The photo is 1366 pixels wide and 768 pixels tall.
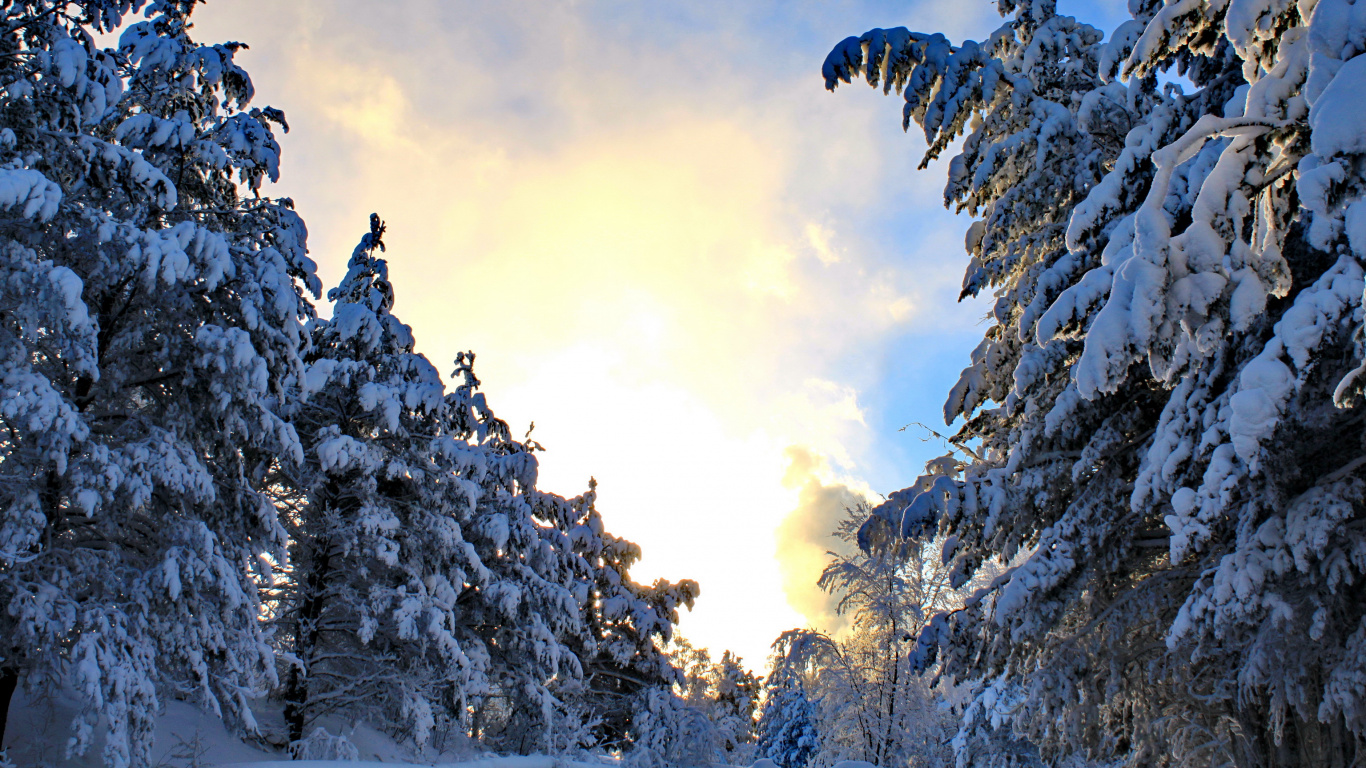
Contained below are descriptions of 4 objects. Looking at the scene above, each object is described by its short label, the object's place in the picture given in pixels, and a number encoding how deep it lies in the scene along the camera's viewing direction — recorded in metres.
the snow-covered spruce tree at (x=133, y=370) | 7.67
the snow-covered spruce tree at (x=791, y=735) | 42.34
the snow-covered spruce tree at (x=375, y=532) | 13.00
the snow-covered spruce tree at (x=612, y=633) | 20.12
